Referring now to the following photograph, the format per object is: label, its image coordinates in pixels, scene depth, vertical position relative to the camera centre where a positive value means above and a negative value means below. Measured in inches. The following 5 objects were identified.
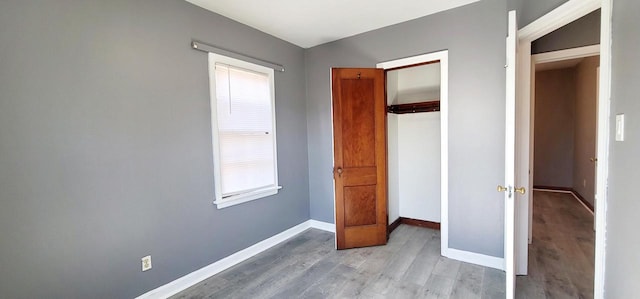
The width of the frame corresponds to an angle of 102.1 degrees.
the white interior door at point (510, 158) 67.8 -5.9
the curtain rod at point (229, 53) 95.0 +36.6
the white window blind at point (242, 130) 102.6 +5.3
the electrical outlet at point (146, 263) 81.9 -37.6
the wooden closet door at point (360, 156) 120.1 -8.0
